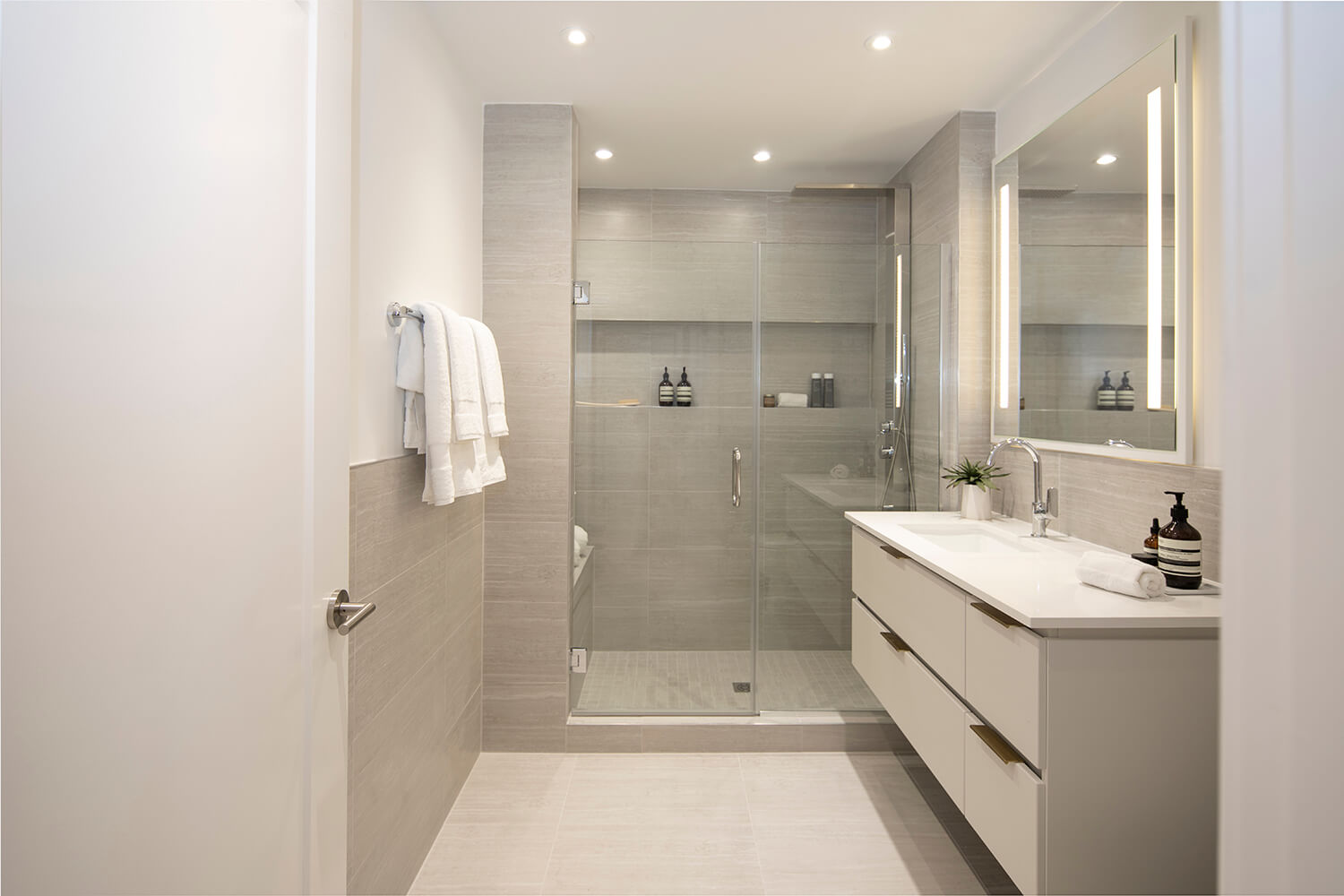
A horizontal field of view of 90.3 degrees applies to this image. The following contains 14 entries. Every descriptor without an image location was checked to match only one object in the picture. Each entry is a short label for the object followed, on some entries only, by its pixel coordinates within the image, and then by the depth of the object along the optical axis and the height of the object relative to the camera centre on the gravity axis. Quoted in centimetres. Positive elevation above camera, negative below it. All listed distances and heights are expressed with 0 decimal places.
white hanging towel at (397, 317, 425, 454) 165 +17
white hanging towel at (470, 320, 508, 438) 195 +18
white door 55 +0
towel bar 159 +31
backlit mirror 171 +51
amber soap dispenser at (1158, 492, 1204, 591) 149 -24
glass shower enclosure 260 -4
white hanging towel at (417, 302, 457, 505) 163 +7
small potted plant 242 -16
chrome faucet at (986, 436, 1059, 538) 211 -19
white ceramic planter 242 -21
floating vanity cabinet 127 -58
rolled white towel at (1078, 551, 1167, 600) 141 -28
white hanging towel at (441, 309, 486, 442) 173 +17
